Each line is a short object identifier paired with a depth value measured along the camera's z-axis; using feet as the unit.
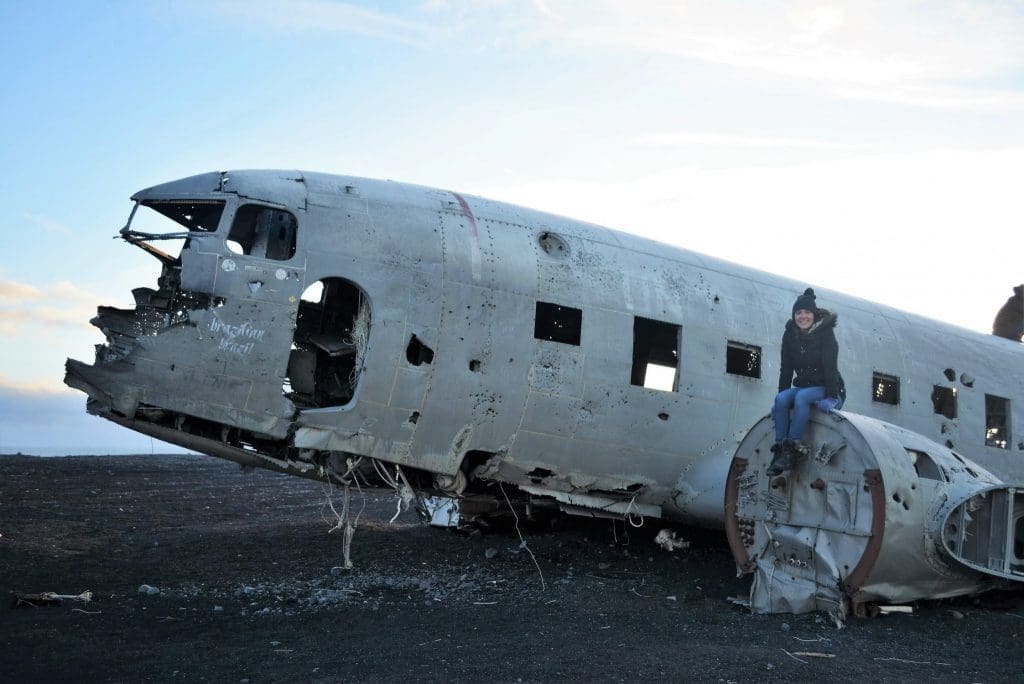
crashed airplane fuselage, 28.45
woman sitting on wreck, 30.89
